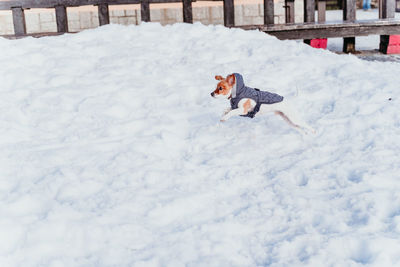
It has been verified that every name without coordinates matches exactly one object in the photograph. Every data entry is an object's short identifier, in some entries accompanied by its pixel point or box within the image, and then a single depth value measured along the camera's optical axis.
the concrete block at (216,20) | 12.05
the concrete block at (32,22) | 11.50
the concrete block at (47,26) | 11.62
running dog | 3.98
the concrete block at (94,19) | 11.76
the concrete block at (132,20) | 11.88
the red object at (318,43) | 8.91
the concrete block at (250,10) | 12.12
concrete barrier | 11.53
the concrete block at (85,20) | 11.70
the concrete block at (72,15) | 11.61
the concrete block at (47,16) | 11.53
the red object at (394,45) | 8.55
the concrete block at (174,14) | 11.88
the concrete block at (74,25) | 11.71
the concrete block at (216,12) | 12.03
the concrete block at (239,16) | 12.10
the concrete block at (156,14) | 11.80
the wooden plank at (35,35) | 7.95
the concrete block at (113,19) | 11.80
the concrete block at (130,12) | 11.80
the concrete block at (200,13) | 11.97
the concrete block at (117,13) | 11.73
